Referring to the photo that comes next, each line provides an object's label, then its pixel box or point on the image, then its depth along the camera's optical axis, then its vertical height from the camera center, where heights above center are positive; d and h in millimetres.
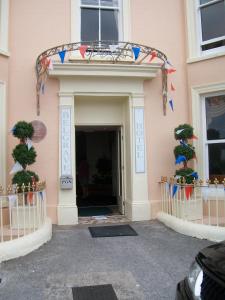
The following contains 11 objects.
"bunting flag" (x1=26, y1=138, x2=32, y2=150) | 5069 +442
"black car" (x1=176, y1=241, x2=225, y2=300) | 1672 -823
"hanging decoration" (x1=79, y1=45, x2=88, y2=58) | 5110 +2305
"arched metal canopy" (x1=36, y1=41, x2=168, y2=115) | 5459 +2423
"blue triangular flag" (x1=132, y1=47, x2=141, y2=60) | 5039 +2218
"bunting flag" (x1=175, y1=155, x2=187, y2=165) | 5435 +75
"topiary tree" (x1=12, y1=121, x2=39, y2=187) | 4861 +232
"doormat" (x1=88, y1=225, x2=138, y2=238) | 4855 -1328
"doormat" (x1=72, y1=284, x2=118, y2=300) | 2832 -1471
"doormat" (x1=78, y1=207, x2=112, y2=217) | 6469 -1255
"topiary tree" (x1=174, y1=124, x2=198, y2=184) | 5347 +268
